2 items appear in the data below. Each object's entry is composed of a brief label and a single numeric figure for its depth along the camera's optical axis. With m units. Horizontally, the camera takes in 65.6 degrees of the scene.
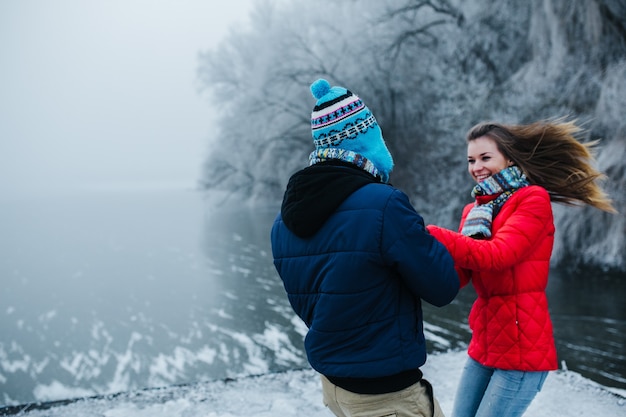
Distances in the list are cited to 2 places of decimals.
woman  1.71
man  1.30
